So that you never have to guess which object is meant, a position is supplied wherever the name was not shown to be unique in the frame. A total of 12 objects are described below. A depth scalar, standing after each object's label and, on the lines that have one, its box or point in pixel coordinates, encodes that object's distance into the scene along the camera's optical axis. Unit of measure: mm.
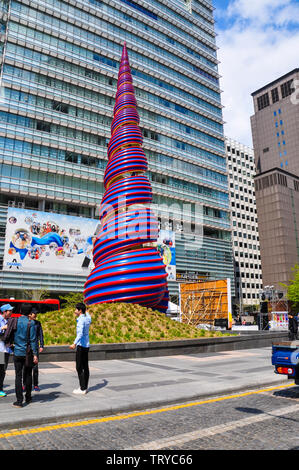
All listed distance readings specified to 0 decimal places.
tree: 58472
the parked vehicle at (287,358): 7281
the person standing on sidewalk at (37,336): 7250
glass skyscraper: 49594
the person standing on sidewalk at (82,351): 7479
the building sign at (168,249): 58256
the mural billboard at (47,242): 44188
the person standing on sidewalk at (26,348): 6693
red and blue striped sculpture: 19812
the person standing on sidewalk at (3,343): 7258
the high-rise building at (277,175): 104188
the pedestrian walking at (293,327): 18636
